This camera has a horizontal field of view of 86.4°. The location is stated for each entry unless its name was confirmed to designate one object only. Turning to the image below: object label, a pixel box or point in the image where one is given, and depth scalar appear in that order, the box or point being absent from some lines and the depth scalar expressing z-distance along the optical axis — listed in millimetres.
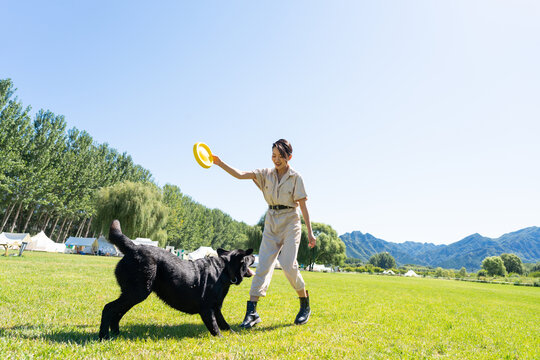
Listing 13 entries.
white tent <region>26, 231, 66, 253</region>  33531
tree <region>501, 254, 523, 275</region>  94812
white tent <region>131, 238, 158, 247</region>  29444
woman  4188
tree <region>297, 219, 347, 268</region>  46844
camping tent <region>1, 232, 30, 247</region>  30350
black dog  2881
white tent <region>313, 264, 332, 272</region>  65031
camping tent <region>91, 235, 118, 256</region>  39406
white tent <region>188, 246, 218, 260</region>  34909
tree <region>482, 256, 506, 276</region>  77938
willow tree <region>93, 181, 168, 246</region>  31141
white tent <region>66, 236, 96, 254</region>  39750
